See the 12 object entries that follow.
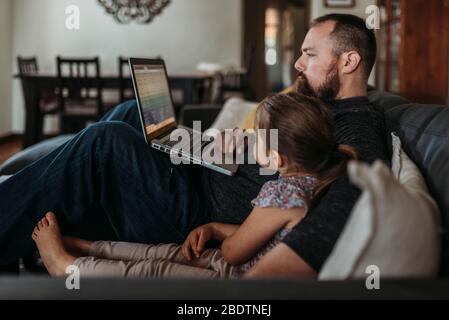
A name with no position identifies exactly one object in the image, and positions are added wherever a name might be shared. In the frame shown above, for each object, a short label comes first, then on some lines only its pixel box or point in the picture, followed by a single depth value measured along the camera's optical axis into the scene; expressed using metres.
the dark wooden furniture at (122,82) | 4.90
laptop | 1.56
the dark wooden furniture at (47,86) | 4.98
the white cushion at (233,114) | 2.82
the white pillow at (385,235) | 0.68
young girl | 1.12
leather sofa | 0.70
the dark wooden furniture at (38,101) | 5.08
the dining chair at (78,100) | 4.95
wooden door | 4.19
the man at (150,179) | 1.45
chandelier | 6.88
